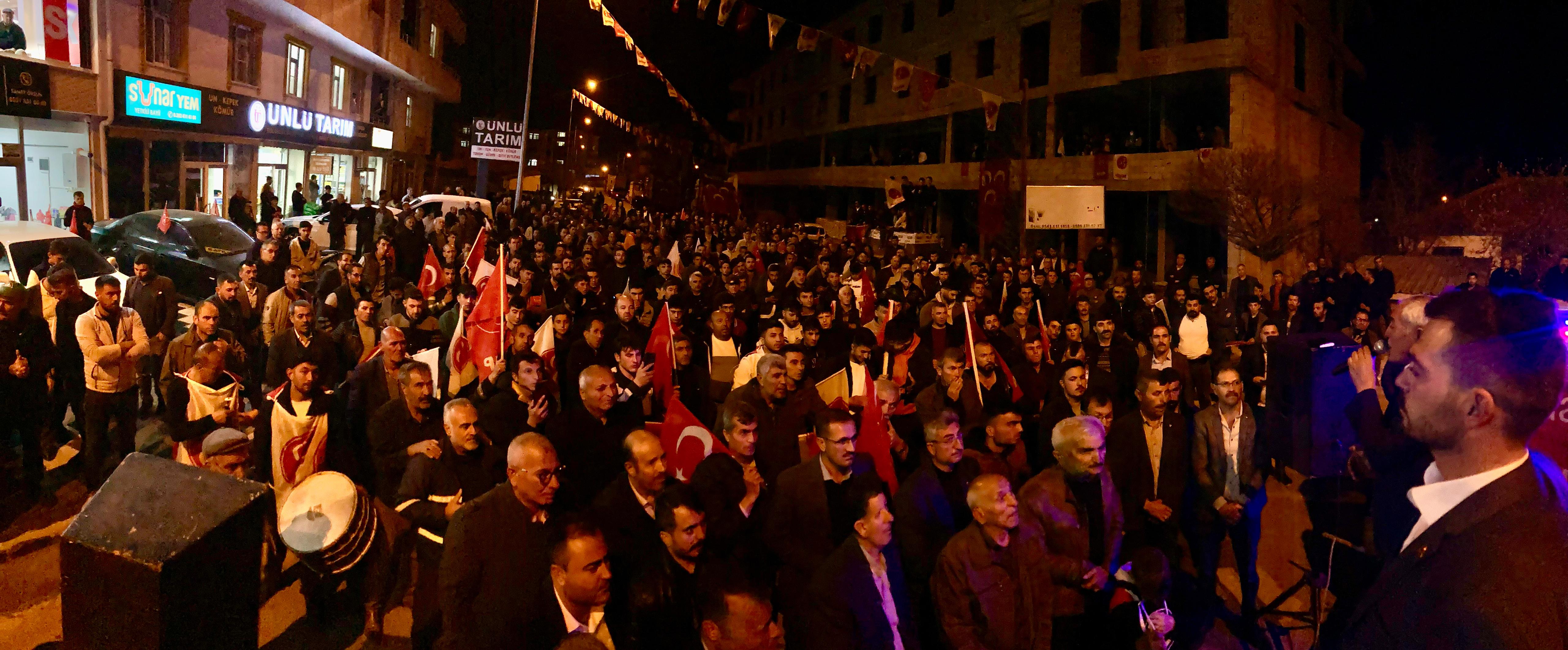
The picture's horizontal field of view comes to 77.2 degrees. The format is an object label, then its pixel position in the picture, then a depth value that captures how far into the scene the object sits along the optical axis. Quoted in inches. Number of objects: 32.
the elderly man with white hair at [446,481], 179.5
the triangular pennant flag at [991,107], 649.6
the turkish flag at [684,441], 216.1
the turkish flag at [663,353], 300.4
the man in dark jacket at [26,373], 262.5
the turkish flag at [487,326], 306.8
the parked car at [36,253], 399.5
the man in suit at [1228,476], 223.9
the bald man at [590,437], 209.5
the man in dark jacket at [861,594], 146.6
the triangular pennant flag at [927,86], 684.7
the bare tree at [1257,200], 918.4
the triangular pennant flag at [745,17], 587.8
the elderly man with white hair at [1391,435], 152.8
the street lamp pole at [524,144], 953.5
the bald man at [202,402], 230.1
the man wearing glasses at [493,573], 142.5
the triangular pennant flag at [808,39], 599.5
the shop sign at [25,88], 609.9
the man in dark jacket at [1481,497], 75.0
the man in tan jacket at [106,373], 277.3
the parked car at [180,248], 554.9
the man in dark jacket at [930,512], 179.9
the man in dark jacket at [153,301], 338.6
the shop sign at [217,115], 756.6
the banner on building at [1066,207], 620.1
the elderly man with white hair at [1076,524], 170.2
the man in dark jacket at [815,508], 175.9
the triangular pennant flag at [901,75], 672.4
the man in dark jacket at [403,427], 211.0
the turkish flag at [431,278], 439.8
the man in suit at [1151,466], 220.4
